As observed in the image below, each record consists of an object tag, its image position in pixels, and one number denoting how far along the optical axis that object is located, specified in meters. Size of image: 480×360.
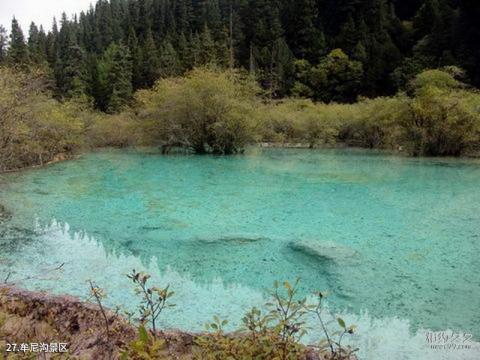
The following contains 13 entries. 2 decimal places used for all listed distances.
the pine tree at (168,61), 50.97
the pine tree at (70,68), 55.79
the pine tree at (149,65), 53.13
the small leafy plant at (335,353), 2.19
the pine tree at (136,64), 54.91
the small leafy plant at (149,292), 2.51
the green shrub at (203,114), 24.38
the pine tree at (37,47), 55.57
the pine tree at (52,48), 64.26
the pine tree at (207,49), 51.72
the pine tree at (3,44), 57.45
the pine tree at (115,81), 52.01
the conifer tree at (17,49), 54.82
